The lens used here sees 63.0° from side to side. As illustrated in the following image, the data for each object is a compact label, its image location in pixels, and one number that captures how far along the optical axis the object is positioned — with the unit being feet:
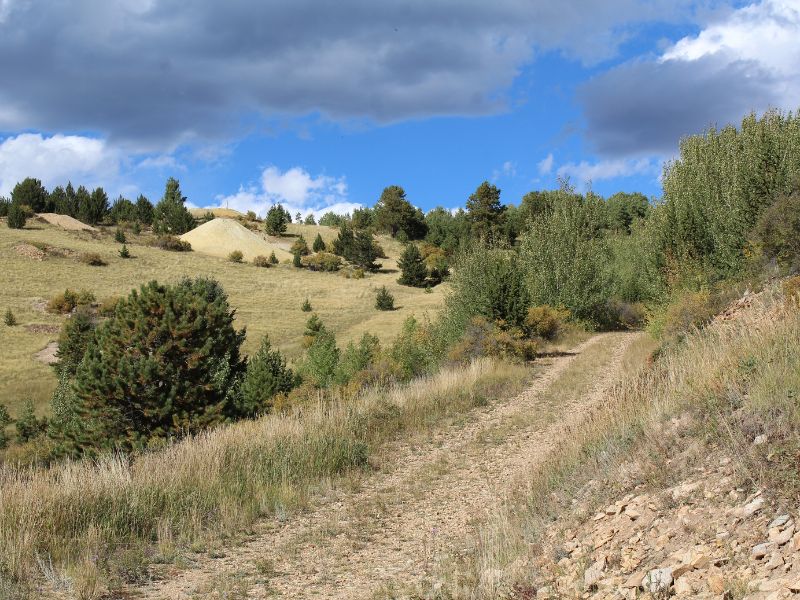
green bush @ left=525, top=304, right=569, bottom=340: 82.58
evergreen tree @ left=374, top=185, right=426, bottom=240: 313.73
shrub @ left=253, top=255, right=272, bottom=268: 237.04
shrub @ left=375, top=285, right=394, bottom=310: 171.32
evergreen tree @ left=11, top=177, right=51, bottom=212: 276.82
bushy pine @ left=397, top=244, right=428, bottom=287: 214.07
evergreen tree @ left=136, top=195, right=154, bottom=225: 305.94
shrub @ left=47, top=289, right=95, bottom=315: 153.58
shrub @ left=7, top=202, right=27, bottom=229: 238.48
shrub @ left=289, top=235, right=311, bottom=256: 269.03
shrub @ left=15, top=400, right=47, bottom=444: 84.65
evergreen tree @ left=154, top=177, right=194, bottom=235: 288.10
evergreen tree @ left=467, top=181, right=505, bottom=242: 256.93
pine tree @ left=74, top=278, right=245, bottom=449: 50.52
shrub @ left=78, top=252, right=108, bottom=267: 202.08
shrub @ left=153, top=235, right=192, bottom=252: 247.70
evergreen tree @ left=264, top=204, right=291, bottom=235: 306.14
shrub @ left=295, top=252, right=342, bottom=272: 239.30
